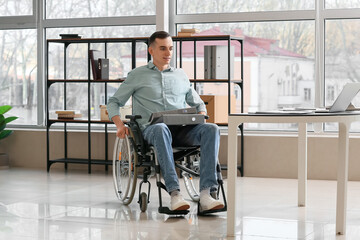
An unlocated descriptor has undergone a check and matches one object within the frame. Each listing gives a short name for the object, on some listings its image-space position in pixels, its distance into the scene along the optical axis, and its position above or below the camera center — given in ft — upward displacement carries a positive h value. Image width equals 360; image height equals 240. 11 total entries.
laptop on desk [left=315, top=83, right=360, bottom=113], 17.56 -0.20
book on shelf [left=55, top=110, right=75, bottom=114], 31.47 -0.85
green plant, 32.11 -1.20
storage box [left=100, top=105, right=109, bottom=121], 30.76 -0.86
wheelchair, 19.98 -1.69
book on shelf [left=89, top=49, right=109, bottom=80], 30.65 +0.68
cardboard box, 28.89 -0.62
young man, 19.69 -0.49
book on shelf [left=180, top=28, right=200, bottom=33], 29.49 +1.85
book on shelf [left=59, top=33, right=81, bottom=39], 31.23 +1.75
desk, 16.78 -1.08
